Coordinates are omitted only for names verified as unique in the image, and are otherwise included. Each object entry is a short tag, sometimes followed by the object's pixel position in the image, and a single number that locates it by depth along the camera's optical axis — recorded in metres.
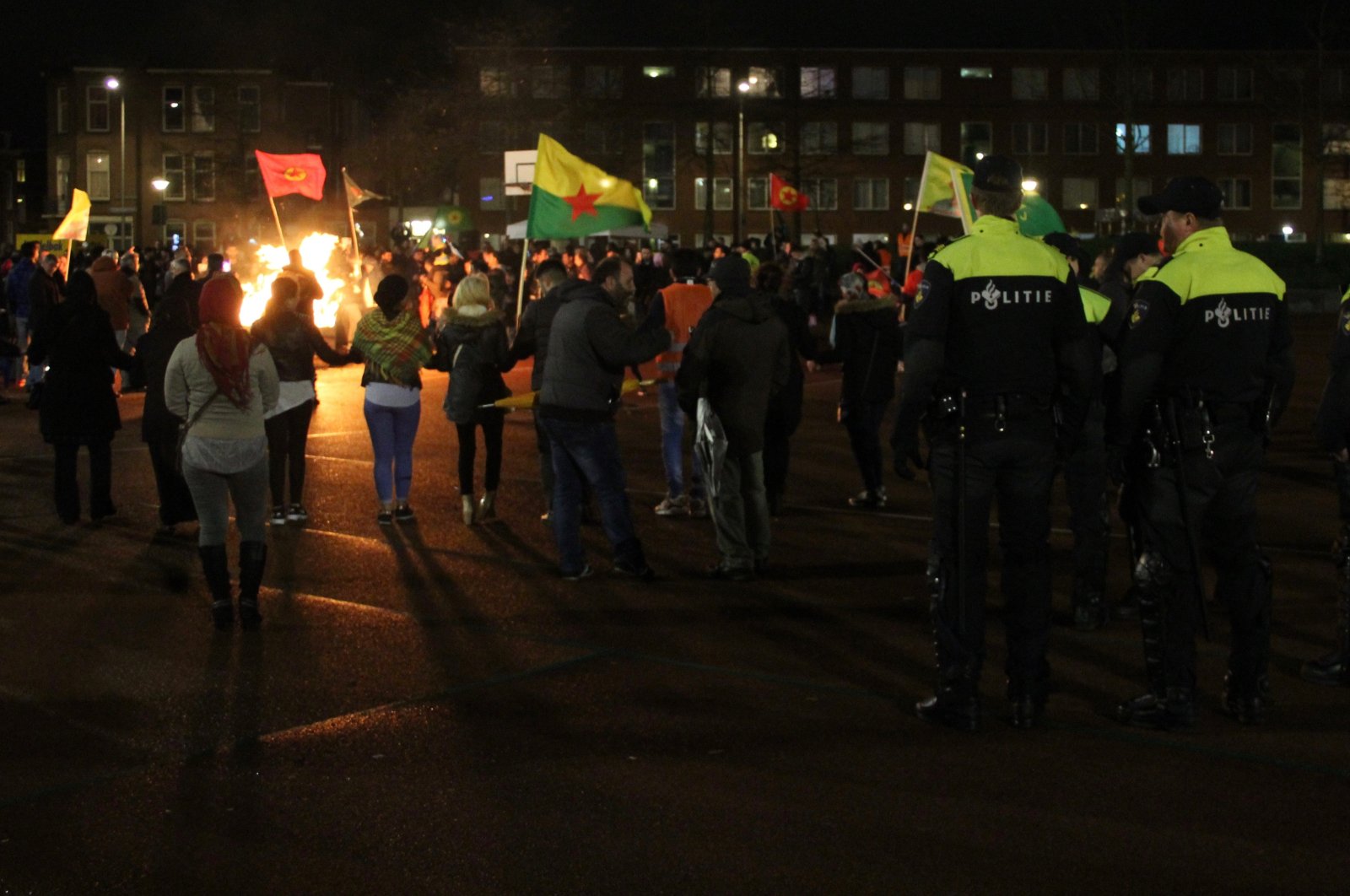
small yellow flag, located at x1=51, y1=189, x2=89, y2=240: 24.77
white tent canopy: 38.66
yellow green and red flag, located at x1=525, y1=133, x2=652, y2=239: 14.22
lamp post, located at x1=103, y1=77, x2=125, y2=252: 61.72
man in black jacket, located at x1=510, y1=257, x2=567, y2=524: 10.80
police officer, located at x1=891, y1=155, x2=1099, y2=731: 6.24
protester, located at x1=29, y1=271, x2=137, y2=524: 11.60
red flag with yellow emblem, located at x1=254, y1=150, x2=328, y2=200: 26.98
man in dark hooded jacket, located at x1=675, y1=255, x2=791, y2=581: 9.47
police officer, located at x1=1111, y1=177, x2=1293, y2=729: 6.36
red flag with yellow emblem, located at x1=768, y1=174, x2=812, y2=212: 34.69
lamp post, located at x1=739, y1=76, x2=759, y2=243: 37.55
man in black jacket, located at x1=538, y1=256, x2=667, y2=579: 9.52
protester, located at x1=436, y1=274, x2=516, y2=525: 11.72
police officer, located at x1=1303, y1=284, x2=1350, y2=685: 7.19
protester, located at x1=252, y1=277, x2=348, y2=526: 11.44
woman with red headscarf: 8.36
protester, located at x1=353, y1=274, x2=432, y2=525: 11.38
